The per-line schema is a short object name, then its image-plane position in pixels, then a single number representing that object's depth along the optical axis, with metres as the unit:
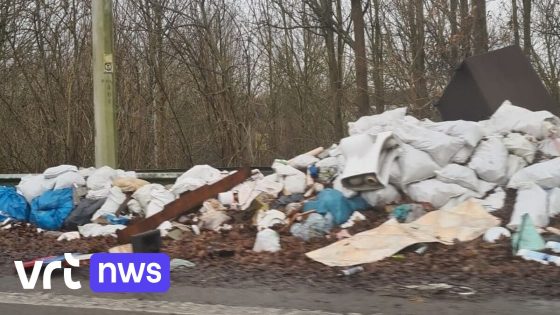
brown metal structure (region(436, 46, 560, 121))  10.00
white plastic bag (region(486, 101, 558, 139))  8.56
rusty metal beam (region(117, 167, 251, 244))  7.38
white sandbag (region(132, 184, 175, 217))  8.48
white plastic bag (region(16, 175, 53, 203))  9.27
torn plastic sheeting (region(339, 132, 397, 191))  7.59
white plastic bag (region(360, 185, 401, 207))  7.70
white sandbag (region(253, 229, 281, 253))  6.76
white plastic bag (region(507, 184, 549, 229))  6.76
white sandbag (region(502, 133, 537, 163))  8.15
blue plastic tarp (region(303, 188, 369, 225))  7.48
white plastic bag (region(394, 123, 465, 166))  8.09
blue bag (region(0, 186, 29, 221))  9.04
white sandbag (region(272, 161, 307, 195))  8.52
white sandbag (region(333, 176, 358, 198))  7.77
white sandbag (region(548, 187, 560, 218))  7.01
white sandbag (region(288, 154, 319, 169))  9.20
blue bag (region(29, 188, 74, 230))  8.61
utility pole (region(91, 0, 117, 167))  9.84
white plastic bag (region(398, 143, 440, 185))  7.82
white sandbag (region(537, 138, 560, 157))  8.15
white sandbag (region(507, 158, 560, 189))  7.38
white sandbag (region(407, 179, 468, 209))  7.57
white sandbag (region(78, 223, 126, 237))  7.99
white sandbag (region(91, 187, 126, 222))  8.59
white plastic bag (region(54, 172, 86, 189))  9.32
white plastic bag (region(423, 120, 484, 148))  8.24
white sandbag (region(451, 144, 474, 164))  8.16
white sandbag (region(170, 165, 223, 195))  8.85
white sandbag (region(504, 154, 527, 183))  7.95
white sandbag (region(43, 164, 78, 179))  9.69
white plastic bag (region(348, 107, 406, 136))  8.96
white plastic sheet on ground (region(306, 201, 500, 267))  6.12
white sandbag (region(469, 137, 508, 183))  7.88
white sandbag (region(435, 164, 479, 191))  7.70
